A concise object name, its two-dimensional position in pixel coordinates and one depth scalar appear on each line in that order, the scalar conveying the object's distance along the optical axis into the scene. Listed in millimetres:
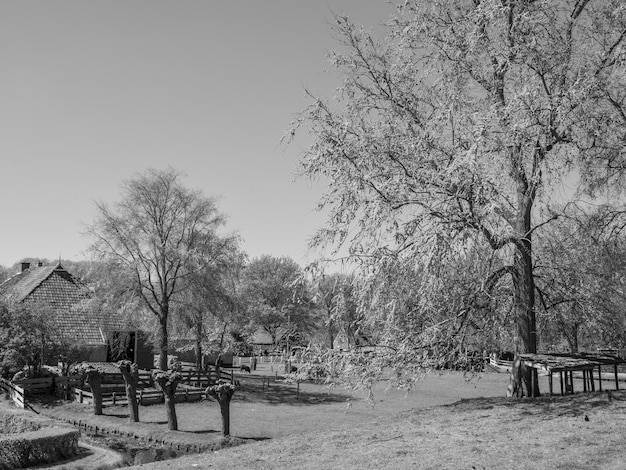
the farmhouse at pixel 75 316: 32025
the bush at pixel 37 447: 14070
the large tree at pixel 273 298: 74731
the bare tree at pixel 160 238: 31594
